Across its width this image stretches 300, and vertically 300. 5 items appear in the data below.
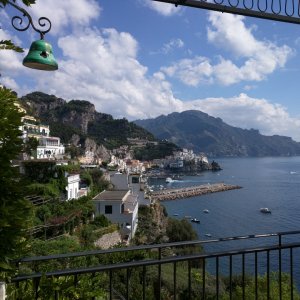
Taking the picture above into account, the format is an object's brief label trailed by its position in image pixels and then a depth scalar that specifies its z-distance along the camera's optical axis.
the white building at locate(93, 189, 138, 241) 28.42
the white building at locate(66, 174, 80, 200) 29.20
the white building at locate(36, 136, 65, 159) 42.68
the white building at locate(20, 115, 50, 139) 40.39
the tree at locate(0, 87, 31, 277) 2.16
